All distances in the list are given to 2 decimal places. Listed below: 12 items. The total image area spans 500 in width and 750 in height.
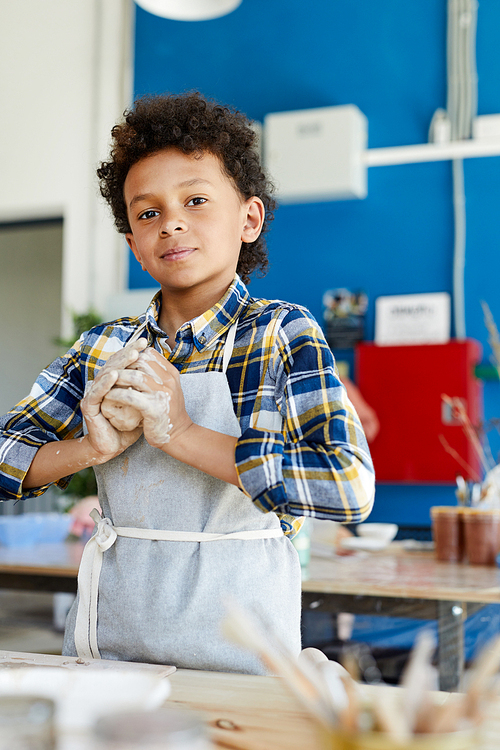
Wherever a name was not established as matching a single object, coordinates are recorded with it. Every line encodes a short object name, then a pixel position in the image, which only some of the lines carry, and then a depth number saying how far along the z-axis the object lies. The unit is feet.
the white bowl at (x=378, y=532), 7.93
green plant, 13.33
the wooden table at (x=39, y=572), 6.09
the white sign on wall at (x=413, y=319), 12.16
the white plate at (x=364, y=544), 7.42
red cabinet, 11.54
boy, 2.76
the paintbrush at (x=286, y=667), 1.36
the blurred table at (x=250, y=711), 1.91
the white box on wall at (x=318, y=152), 12.52
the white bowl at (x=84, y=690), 1.72
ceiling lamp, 9.25
